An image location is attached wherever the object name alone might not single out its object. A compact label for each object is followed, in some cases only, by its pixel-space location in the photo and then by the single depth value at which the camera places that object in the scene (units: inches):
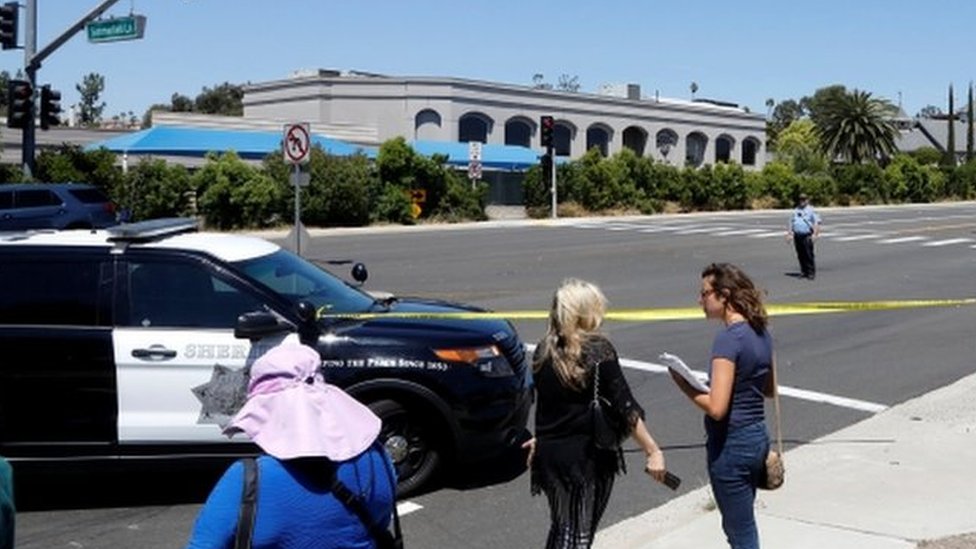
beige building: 2824.8
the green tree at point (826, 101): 3427.7
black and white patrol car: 274.7
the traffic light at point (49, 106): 1187.3
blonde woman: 198.7
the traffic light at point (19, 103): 1149.7
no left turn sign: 677.9
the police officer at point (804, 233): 909.8
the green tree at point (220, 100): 5393.7
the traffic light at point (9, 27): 1122.7
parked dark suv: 1088.8
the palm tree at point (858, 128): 3336.6
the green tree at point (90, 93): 5305.1
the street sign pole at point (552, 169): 1934.1
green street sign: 1095.6
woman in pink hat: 119.0
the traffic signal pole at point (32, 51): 1090.1
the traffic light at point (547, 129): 1791.3
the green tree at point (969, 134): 3849.4
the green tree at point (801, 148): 3395.7
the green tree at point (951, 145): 3892.7
